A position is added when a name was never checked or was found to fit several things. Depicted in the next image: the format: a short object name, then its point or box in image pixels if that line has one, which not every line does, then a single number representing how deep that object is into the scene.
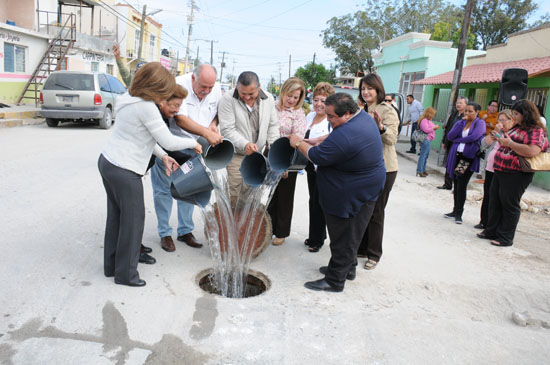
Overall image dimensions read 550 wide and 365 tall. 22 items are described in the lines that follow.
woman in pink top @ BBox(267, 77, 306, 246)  4.52
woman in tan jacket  4.42
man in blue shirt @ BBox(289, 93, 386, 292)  3.53
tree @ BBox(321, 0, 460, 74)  42.25
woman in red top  5.23
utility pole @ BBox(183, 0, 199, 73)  42.59
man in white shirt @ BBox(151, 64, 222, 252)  3.94
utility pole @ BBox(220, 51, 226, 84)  86.88
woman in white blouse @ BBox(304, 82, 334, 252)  4.78
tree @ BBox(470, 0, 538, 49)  38.56
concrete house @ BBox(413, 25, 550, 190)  10.32
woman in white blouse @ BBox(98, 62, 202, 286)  3.32
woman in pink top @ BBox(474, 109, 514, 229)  5.96
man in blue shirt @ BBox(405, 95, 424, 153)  14.84
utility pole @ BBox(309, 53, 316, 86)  58.91
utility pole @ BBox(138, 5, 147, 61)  28.95
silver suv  12.90
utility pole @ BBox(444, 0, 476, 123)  11.35
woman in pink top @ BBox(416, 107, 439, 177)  10.24
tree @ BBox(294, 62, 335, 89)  58.53
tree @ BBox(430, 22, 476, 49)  35.12
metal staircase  19.31
